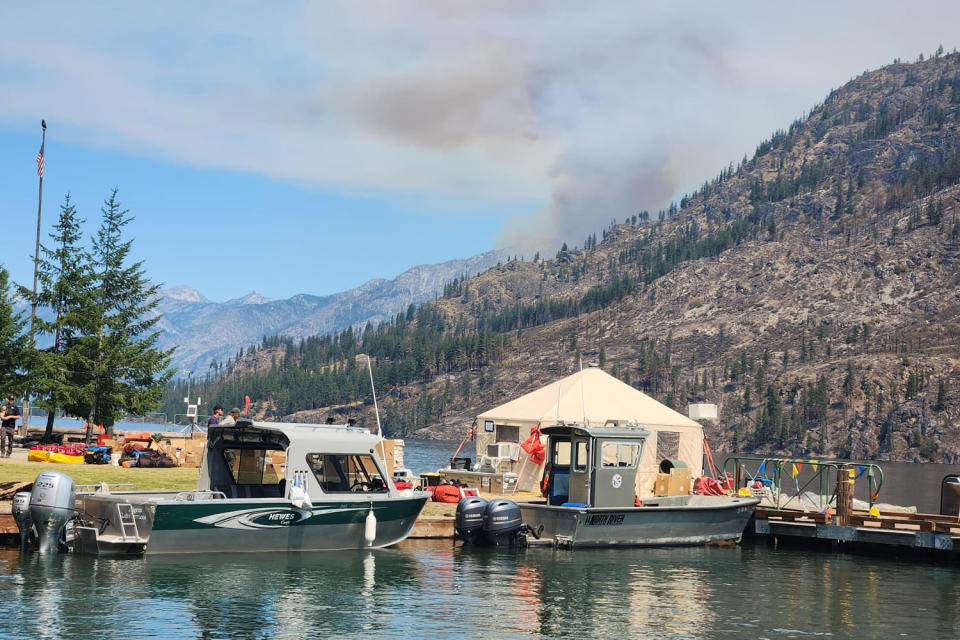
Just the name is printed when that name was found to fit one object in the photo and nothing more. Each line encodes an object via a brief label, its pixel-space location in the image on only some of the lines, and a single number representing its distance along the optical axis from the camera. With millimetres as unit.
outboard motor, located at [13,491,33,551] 25812
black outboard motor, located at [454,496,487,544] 31781
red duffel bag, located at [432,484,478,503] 37188
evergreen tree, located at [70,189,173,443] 54375
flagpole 53059
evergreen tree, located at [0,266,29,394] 49938
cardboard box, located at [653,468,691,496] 39844
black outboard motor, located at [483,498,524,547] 31609
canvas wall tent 44281
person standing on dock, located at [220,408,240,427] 27484
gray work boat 32562
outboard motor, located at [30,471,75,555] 24891
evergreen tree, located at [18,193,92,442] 52219
